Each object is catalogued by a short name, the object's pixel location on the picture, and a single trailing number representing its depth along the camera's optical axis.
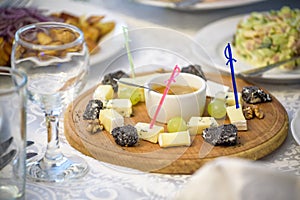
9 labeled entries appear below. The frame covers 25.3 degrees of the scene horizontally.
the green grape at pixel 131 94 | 0.92
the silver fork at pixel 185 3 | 1.27
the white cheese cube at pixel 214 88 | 0.94
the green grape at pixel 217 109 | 0.88
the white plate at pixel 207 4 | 1.26
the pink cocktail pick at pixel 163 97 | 0.86
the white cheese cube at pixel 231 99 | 0.92
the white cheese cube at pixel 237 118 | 0.86
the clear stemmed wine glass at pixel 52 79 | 0.77
